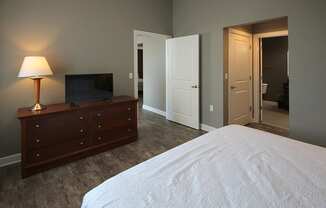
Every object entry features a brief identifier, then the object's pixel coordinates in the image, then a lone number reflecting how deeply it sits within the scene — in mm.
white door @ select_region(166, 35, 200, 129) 4414
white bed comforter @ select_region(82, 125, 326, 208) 1031
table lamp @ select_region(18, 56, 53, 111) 2713
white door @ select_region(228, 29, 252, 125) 4223
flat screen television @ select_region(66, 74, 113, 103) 3184
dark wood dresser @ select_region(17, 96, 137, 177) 2635
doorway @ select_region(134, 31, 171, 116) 5621
